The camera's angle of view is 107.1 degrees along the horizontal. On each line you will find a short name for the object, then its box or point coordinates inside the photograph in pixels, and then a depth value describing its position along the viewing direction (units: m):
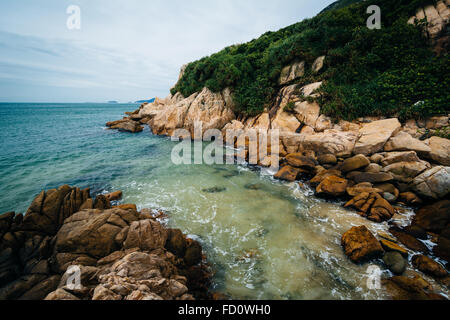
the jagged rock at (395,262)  5.13
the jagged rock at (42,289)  4.07
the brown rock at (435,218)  6.49
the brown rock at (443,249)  5.51
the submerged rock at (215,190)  10.51
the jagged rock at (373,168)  9.32
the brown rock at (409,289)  4.23
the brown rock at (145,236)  5.21
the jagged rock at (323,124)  13.95
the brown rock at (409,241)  5.88
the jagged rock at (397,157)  8.76
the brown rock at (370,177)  8.63
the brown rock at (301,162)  11.35
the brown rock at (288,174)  11.19
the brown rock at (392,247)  5.57
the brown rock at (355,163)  9.66
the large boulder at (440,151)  8.53
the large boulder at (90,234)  5.07
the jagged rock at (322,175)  10.02
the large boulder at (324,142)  11.42
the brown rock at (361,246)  5.58
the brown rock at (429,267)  4.91
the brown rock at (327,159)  11.09
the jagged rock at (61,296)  3.27
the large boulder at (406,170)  8.29
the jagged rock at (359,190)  8.33
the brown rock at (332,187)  8.78
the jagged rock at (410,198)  7.78
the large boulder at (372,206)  7.27
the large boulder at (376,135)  10.37
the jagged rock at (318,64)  16.66
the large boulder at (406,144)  9.02
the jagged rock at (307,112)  14.84
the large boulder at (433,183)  7.31
